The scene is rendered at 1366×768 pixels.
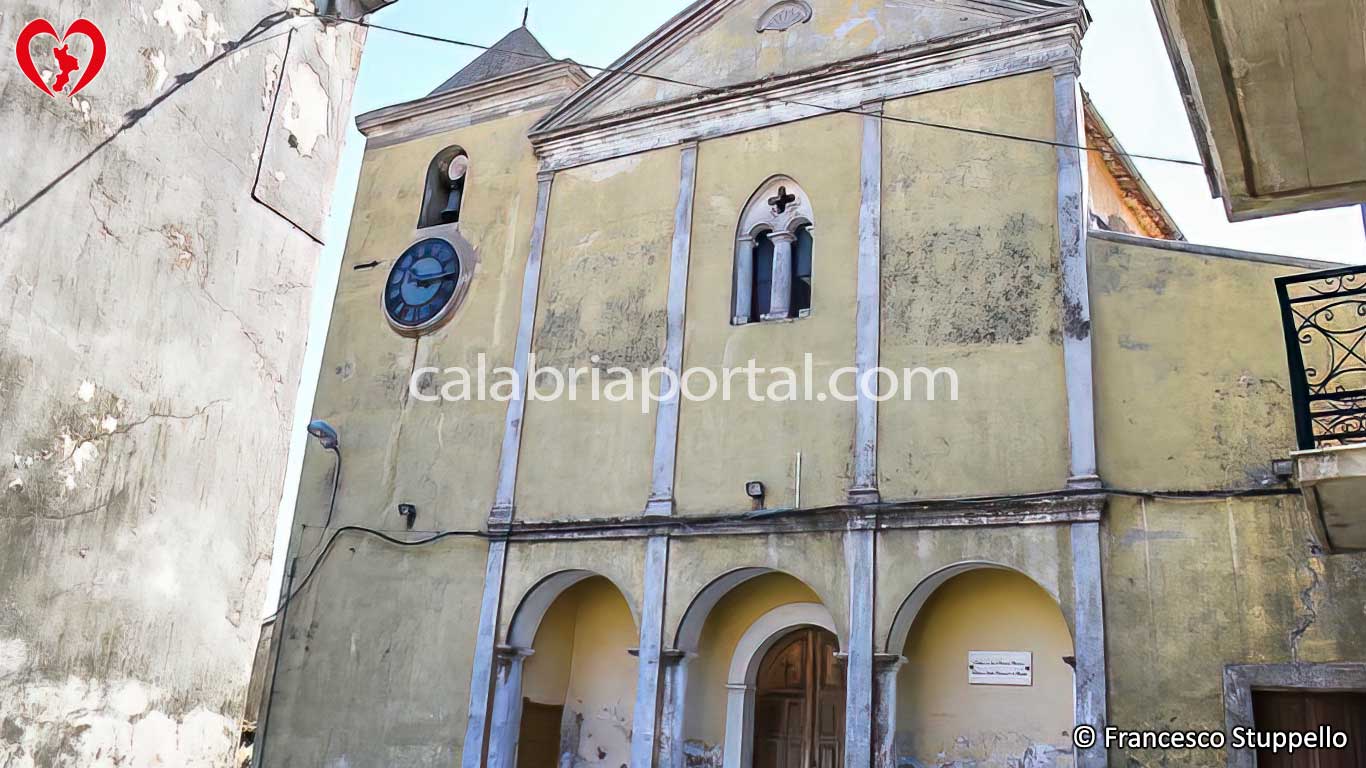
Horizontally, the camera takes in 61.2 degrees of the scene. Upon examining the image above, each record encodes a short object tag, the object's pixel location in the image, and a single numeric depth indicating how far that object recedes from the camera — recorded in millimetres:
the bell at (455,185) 14867
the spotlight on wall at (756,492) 10992
